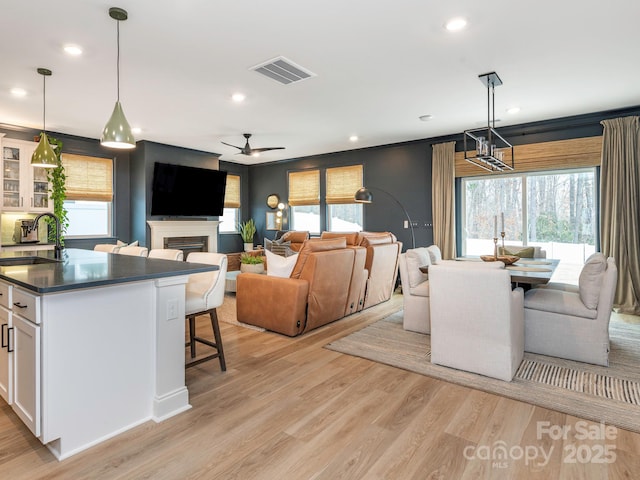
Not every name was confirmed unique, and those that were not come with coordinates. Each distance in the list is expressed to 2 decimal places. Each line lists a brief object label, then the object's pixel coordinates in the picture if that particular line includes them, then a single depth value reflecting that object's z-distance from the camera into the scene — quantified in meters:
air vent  3.40
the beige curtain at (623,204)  4.71
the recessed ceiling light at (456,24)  2.73
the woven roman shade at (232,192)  8.80
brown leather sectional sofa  3.78
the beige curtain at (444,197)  6.14
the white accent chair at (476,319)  2.72
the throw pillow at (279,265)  3.91
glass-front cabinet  5.24
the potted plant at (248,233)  8.98
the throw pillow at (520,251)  4.73
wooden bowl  3.75
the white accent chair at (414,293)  3.92
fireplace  6.80
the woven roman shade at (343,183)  7.48
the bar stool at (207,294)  2.70
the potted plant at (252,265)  5.63
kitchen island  1.83
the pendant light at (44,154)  3.50
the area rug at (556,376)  2.37
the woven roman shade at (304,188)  8.11
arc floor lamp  5.87
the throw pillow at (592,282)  3.07
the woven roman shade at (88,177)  6.13
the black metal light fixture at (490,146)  3.69
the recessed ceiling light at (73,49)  3.04
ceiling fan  5.91
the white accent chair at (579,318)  3.03
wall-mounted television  6.74
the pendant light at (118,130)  2.64
